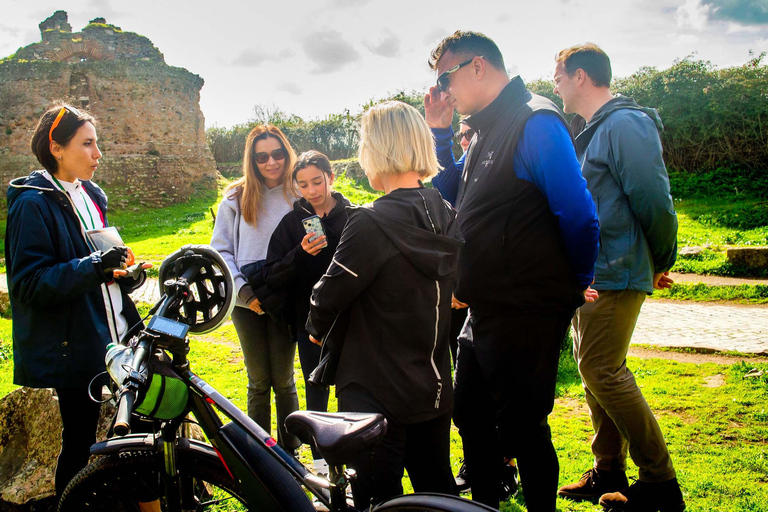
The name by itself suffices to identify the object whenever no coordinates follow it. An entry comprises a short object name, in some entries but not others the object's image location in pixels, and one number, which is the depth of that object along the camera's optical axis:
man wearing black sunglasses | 2.43
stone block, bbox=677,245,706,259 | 9.77
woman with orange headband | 2.56
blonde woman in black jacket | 2.21
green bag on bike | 1.97
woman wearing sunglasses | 3.59
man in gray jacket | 2.84
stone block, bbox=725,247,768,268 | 8.85
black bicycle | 1.85
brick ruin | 21.50
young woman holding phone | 3.32
